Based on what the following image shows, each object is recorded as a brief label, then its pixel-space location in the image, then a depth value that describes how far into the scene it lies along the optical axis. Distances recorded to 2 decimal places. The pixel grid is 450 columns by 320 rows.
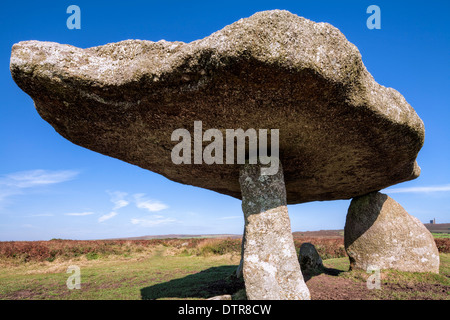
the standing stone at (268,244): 4.86
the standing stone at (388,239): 7.64
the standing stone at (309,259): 9.03
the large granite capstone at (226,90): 3.28
